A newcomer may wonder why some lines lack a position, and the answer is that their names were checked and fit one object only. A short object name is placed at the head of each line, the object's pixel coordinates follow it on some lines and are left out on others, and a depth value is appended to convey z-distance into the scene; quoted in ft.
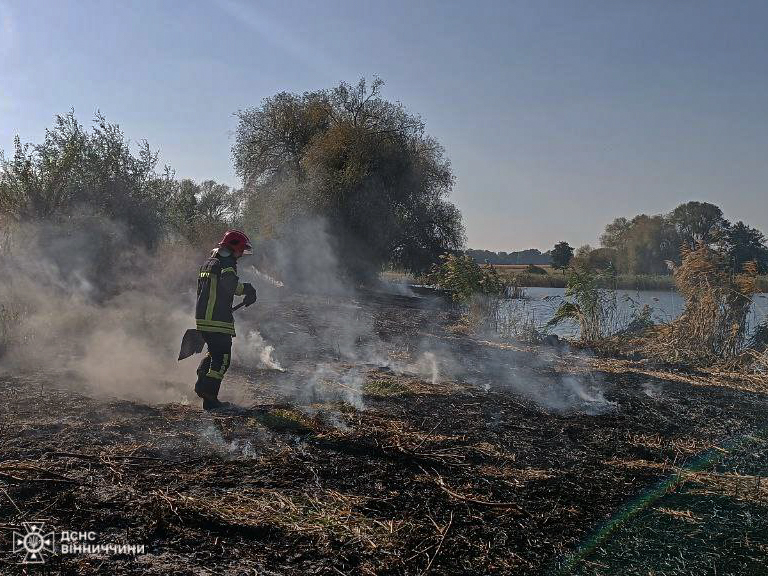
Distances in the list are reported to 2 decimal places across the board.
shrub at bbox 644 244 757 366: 37.60
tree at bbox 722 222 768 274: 40.16
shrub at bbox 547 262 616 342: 45.37
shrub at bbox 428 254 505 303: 55.47
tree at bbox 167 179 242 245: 76.64
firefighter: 22.34
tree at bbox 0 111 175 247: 50.78
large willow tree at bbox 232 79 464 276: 96.73
